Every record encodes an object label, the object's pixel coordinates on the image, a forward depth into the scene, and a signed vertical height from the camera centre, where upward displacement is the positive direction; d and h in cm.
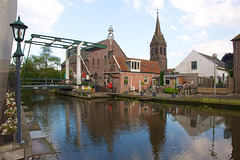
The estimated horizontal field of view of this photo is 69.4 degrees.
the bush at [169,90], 2291 -89
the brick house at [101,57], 3441 +543
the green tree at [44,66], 4041 +416
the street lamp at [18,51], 503 +99
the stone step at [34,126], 892 -231
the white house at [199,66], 2834 +308
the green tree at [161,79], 2623 +70
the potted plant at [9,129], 561 -152
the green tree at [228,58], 4771 +757
